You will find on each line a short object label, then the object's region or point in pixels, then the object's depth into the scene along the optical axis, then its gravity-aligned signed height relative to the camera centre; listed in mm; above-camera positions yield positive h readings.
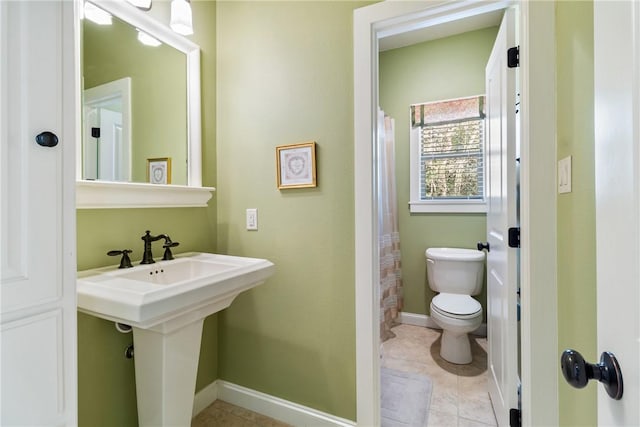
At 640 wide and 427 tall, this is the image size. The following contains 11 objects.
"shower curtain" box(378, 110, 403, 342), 2576 -198
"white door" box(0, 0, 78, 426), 540 -3
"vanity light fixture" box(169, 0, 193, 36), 1461 +978
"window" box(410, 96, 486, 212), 2680 +527
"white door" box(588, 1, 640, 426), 376 +21
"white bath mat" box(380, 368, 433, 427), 1644 -1148
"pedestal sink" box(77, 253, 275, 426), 919 -321
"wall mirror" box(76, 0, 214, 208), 1260 +501
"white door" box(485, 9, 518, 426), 1302 -53
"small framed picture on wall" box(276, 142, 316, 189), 1540 +254
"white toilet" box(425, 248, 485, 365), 2049 -682
